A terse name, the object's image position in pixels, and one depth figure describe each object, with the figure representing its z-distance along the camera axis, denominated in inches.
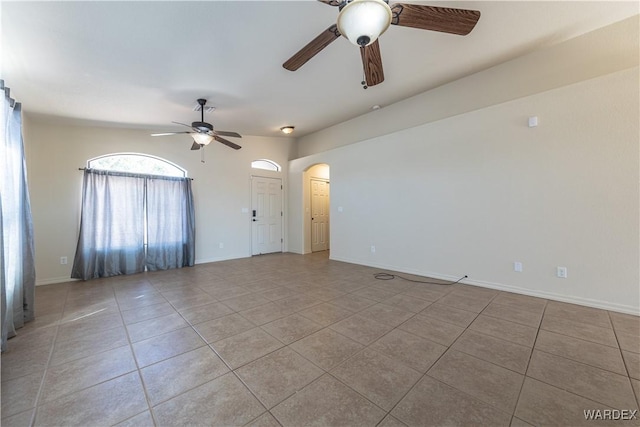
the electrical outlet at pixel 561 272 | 117.6
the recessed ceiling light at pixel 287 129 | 212.2
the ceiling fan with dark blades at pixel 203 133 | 140.9
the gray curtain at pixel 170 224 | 190.1
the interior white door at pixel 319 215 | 274.1
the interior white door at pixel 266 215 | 250.7
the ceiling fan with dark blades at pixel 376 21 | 59.0
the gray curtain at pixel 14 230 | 84.3
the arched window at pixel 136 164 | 175.0
